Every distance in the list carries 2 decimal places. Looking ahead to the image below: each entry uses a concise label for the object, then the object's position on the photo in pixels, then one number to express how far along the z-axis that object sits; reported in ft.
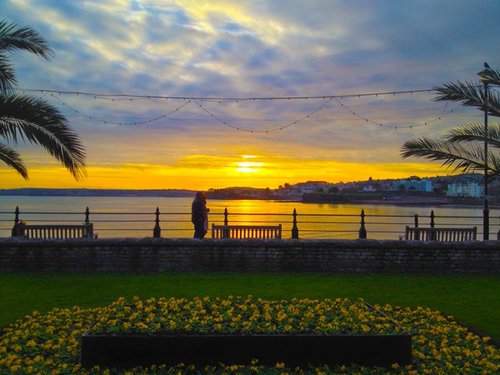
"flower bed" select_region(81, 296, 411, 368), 19.84
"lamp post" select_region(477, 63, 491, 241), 34.91
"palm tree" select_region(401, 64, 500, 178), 36.63
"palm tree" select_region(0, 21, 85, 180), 34.17
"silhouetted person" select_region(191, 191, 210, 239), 46.47
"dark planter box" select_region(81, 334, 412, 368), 19.80
